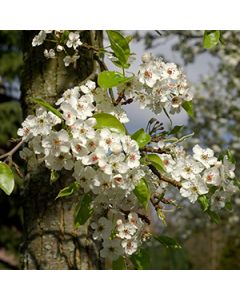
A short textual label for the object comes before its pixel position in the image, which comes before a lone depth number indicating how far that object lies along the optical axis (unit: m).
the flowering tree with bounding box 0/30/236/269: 0.99
